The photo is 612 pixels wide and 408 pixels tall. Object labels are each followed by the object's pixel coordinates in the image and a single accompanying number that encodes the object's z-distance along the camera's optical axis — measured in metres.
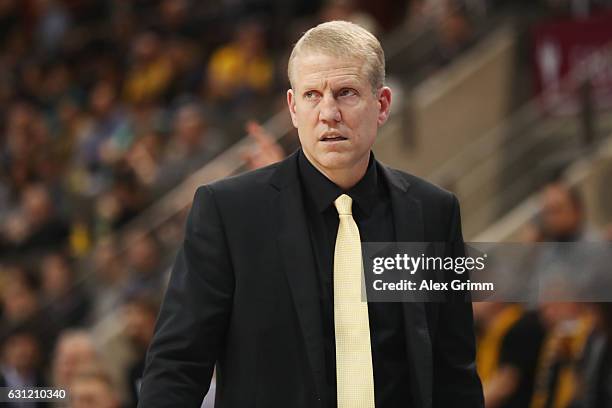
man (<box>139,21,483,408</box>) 6.54
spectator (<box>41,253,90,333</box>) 21.06
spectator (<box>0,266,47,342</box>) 20.52
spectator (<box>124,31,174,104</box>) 26.67
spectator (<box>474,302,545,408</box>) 12.35
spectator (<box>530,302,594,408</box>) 11.51
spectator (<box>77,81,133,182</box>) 24.72
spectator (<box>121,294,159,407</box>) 15.63
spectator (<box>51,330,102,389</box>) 12.20
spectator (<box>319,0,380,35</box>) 22.81
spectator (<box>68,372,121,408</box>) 9.70
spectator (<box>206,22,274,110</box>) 23.72
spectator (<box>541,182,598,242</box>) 13.86
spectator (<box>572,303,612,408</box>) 10.85
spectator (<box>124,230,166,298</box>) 19.37
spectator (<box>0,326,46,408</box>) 9.23
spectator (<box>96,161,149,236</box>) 22.39
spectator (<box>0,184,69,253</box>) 24.22
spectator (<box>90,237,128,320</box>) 21.14
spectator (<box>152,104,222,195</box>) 21.30
